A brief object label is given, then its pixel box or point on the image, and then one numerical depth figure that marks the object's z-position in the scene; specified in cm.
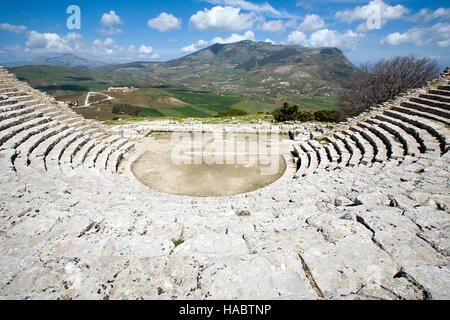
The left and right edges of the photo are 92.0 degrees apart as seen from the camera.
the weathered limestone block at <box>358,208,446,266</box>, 325
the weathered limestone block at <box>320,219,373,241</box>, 402
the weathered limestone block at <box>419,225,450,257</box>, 340
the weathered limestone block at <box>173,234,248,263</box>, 378
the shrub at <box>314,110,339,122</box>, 2883
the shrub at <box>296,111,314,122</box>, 2711
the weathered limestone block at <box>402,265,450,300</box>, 246
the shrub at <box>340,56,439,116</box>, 2394
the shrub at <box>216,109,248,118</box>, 3458
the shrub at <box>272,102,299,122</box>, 2639
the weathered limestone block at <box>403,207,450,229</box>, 402
